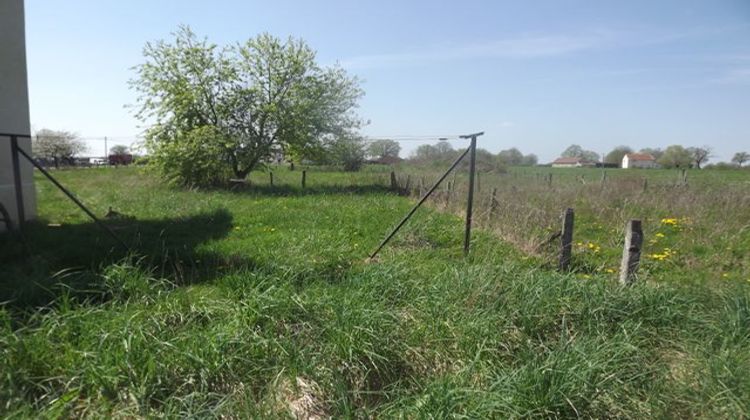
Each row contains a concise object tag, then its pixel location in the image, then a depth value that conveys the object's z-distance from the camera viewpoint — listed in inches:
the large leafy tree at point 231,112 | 668.7
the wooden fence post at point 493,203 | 342.9
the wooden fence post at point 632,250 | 188.5
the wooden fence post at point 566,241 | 222.8
